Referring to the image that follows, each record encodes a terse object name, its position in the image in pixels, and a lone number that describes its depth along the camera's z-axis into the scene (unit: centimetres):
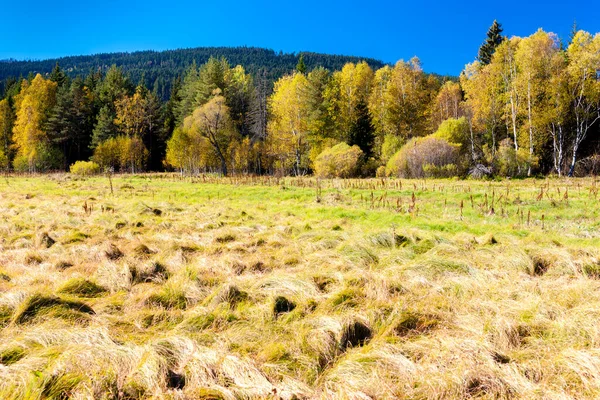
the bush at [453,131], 2838
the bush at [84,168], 3609
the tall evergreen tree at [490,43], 4031
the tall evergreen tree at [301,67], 5219
